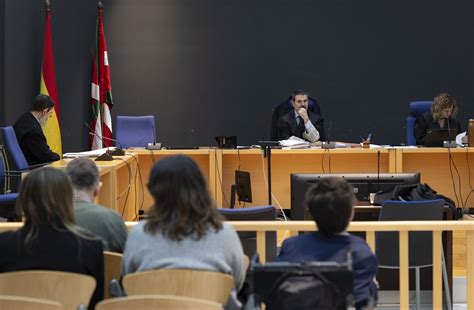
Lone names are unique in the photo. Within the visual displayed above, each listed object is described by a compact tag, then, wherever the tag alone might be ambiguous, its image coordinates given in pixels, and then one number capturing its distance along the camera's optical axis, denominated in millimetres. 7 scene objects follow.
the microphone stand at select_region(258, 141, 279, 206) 8203
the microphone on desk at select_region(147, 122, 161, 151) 8484
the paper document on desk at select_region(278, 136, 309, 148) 8438
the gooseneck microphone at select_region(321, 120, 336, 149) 8336
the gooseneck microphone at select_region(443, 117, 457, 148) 8312
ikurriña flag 10359
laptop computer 8391
